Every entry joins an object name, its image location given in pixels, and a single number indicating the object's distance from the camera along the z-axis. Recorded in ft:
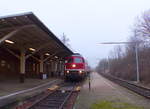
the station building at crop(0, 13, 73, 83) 30.83
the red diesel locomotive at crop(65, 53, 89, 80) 56.63
